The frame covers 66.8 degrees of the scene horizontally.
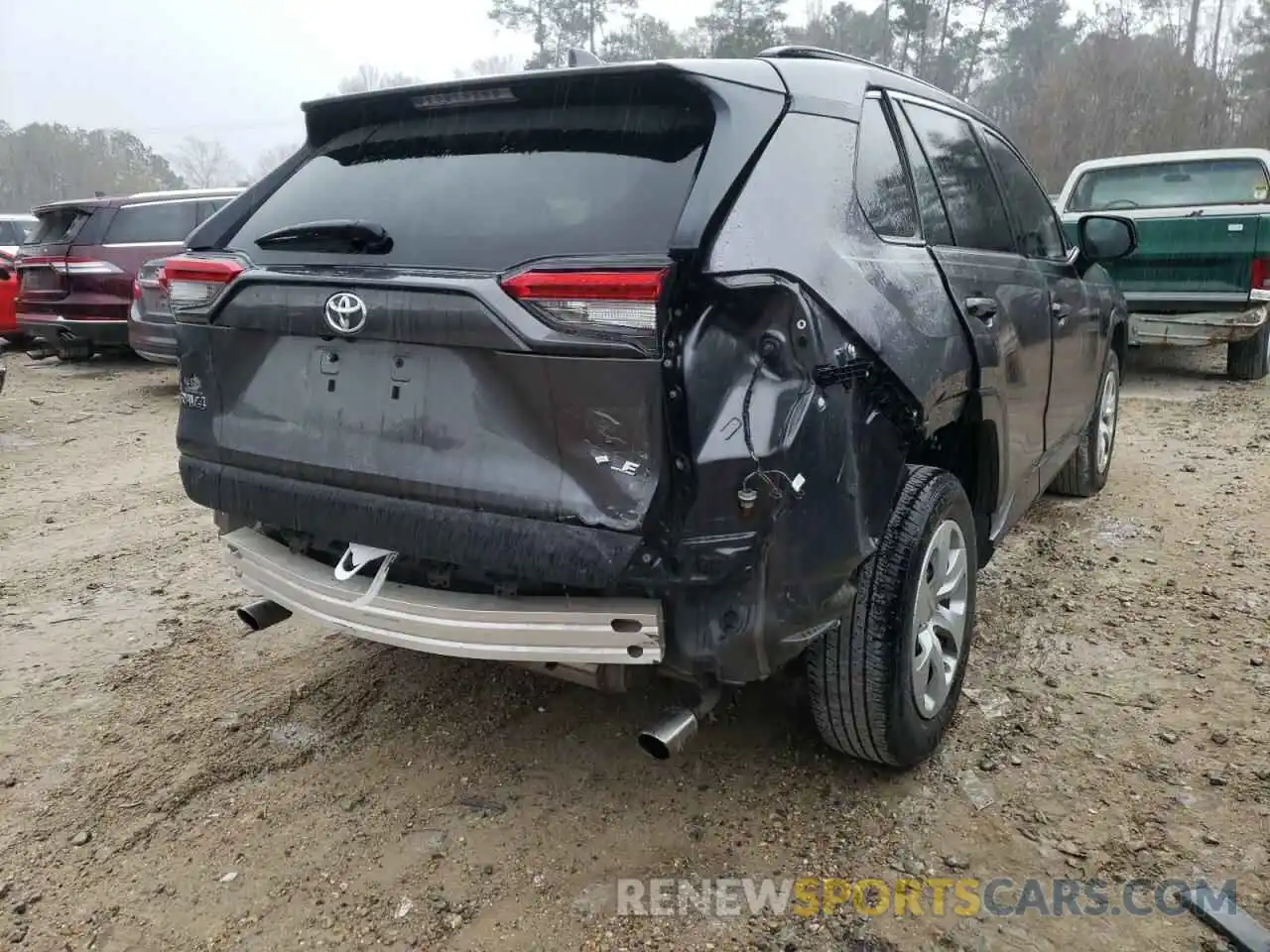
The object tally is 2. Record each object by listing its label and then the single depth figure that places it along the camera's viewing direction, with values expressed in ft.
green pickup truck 25.26
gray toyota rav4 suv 6.47
